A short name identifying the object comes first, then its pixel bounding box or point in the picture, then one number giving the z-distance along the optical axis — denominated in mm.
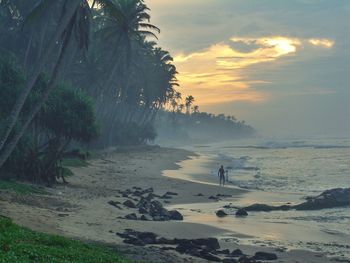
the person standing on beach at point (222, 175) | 42175
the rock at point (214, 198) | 32844
